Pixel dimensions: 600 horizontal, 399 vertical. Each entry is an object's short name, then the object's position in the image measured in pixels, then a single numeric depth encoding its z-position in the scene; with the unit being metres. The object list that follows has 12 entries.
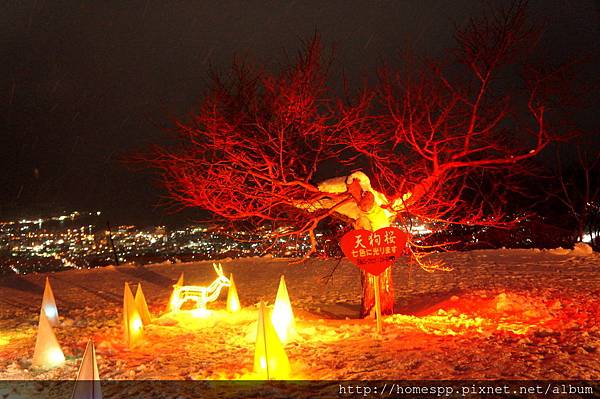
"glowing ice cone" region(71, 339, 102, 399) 4.75
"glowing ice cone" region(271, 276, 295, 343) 8.64
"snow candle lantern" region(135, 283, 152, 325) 10.11
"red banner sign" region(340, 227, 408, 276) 8.27
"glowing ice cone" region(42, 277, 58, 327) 11.06
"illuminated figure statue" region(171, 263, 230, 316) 11.21
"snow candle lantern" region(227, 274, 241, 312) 11.93
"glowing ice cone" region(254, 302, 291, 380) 6.48
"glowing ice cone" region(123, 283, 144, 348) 8.63
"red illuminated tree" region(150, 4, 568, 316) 9.59
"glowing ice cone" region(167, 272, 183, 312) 11.40
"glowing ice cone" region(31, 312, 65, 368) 7.88
